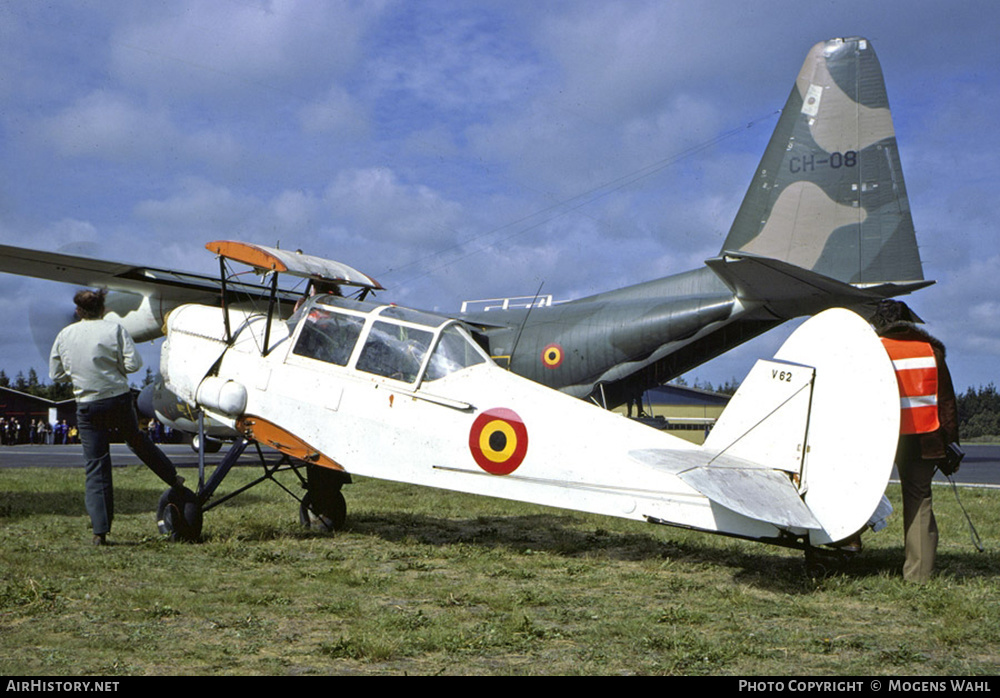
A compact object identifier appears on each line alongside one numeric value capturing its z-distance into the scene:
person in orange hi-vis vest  5.63
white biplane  5.27
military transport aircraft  11.38
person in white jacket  6.84
